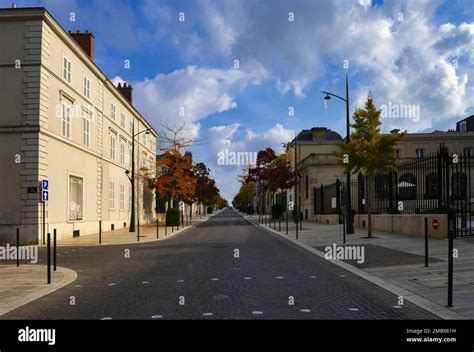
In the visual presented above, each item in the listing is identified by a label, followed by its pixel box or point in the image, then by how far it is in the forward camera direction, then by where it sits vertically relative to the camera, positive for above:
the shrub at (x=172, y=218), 38.44 -1.95
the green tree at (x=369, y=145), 20.25 +2.10
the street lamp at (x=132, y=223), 32.59 -2.01
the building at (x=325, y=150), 47.72 +6.08
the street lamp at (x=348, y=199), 23.39 -0.29
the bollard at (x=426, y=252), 11.59 -1.50
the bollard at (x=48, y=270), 10.38 -1.68
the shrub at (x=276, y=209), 52.43 -1.72
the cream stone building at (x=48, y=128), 22.19 +3.61
